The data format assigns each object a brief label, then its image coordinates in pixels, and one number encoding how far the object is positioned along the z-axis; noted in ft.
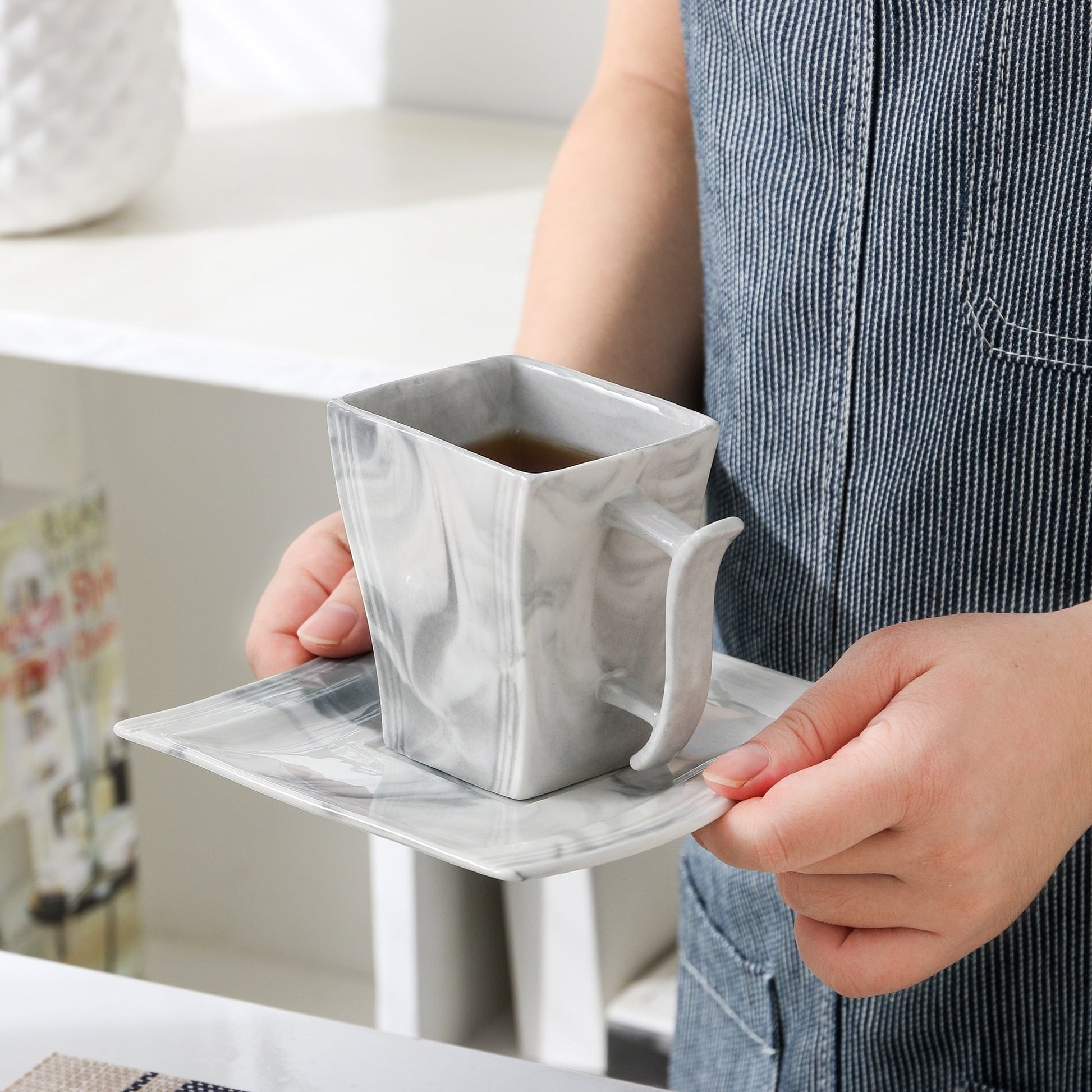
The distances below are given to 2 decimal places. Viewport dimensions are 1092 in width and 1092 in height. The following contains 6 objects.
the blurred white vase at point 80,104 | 4.00
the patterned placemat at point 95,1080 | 2.42
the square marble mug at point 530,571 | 2.36
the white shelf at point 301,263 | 3.50
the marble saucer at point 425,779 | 2.34
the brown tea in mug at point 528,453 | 2.48
